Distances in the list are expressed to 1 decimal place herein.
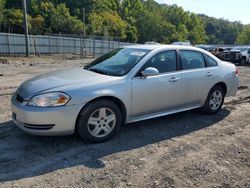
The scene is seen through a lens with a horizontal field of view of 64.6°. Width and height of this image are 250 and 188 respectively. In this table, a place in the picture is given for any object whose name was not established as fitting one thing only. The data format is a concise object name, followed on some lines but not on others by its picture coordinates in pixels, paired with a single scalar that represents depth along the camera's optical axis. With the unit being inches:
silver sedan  113.9
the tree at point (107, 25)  1617.5
